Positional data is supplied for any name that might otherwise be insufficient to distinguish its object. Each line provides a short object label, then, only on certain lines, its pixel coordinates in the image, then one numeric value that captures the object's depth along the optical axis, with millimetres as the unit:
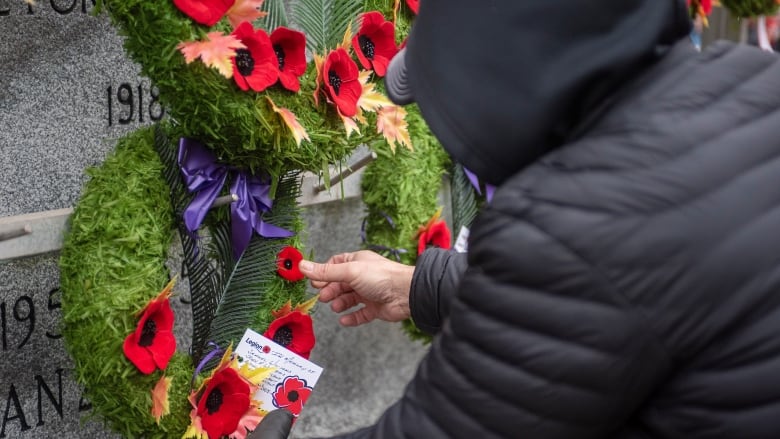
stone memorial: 2254
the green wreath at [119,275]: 1972
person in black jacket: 1020
